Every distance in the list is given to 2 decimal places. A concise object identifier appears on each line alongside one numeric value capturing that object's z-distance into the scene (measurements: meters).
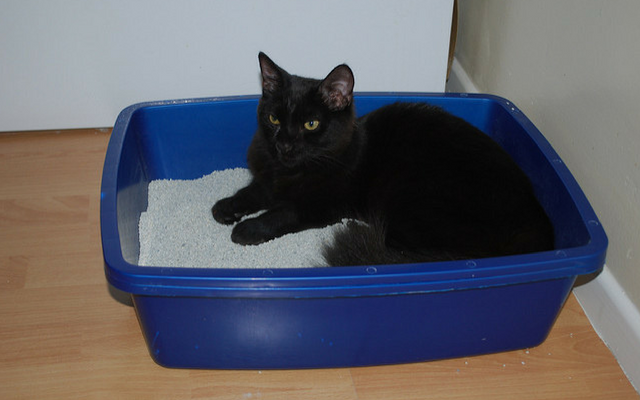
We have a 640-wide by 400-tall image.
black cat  1.20
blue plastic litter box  0.99
